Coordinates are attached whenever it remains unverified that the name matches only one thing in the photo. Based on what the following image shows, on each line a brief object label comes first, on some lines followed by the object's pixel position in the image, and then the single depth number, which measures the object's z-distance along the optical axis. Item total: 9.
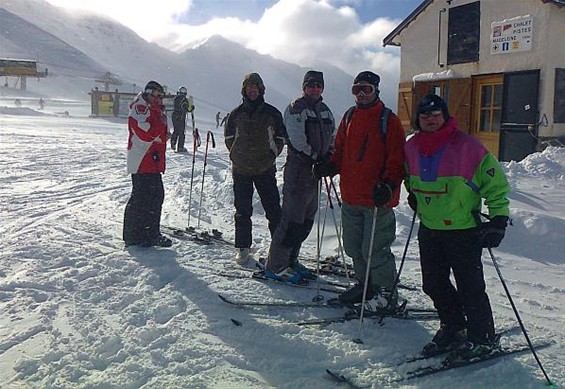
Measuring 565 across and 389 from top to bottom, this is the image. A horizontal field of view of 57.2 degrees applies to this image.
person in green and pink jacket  3.03
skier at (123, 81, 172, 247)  5.59
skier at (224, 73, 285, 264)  4.89
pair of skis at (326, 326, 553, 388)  3.05
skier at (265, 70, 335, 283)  4.35
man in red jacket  3.68
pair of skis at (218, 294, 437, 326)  3.85
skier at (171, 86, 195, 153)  14.61
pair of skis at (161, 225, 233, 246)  6.12
